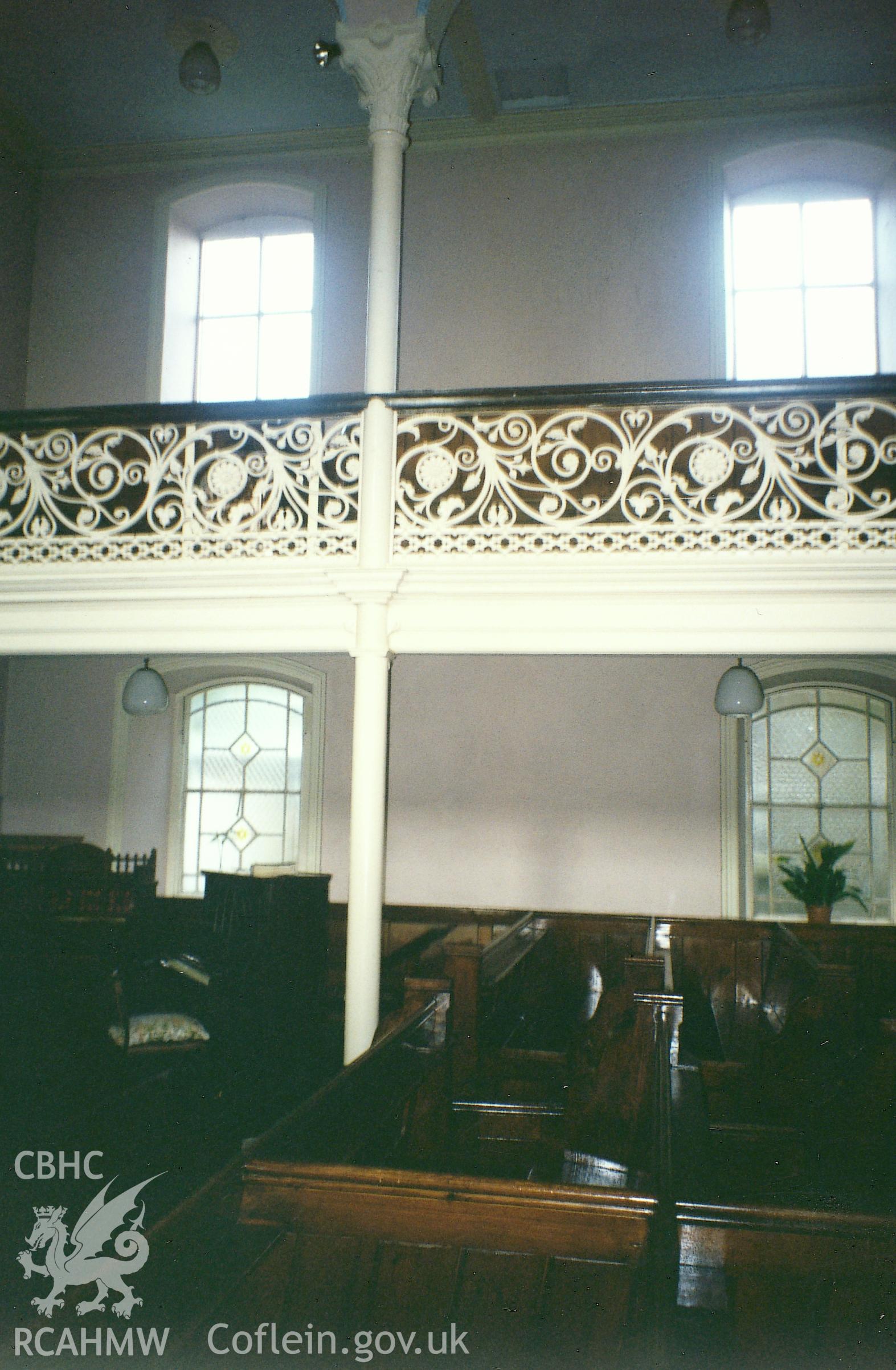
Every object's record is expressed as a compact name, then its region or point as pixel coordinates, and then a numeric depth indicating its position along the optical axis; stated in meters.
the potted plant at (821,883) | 7.38
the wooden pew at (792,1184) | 2.03
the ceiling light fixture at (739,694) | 6.36
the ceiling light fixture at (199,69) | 7.00
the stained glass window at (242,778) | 8.46
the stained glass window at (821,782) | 7.88
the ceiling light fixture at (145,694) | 7.18
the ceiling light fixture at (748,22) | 6.25
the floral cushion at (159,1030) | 4.96
